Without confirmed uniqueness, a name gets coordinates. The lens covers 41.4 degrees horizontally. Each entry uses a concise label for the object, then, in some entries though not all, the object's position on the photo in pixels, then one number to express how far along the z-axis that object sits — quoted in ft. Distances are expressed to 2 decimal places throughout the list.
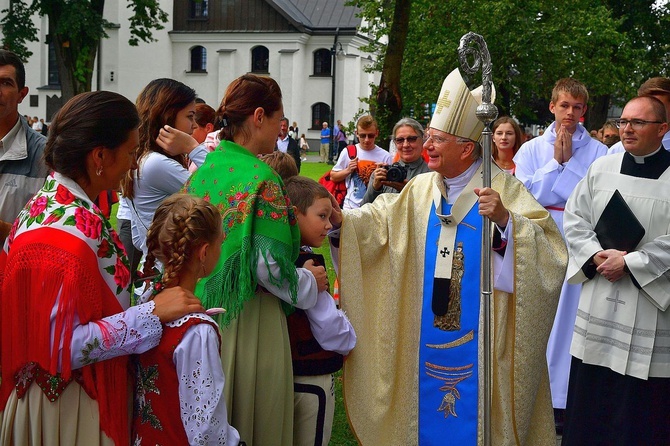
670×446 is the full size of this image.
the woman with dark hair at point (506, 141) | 25.57
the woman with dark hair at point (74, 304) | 9.10
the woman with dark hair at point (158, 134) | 16.02
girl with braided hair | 9.54
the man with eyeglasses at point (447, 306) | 14.96
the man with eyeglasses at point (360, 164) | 27.30
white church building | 170.60
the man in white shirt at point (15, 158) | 14.06
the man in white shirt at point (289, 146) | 46.50
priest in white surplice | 15.96
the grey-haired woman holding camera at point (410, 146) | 24.45
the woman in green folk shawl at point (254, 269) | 11.68
